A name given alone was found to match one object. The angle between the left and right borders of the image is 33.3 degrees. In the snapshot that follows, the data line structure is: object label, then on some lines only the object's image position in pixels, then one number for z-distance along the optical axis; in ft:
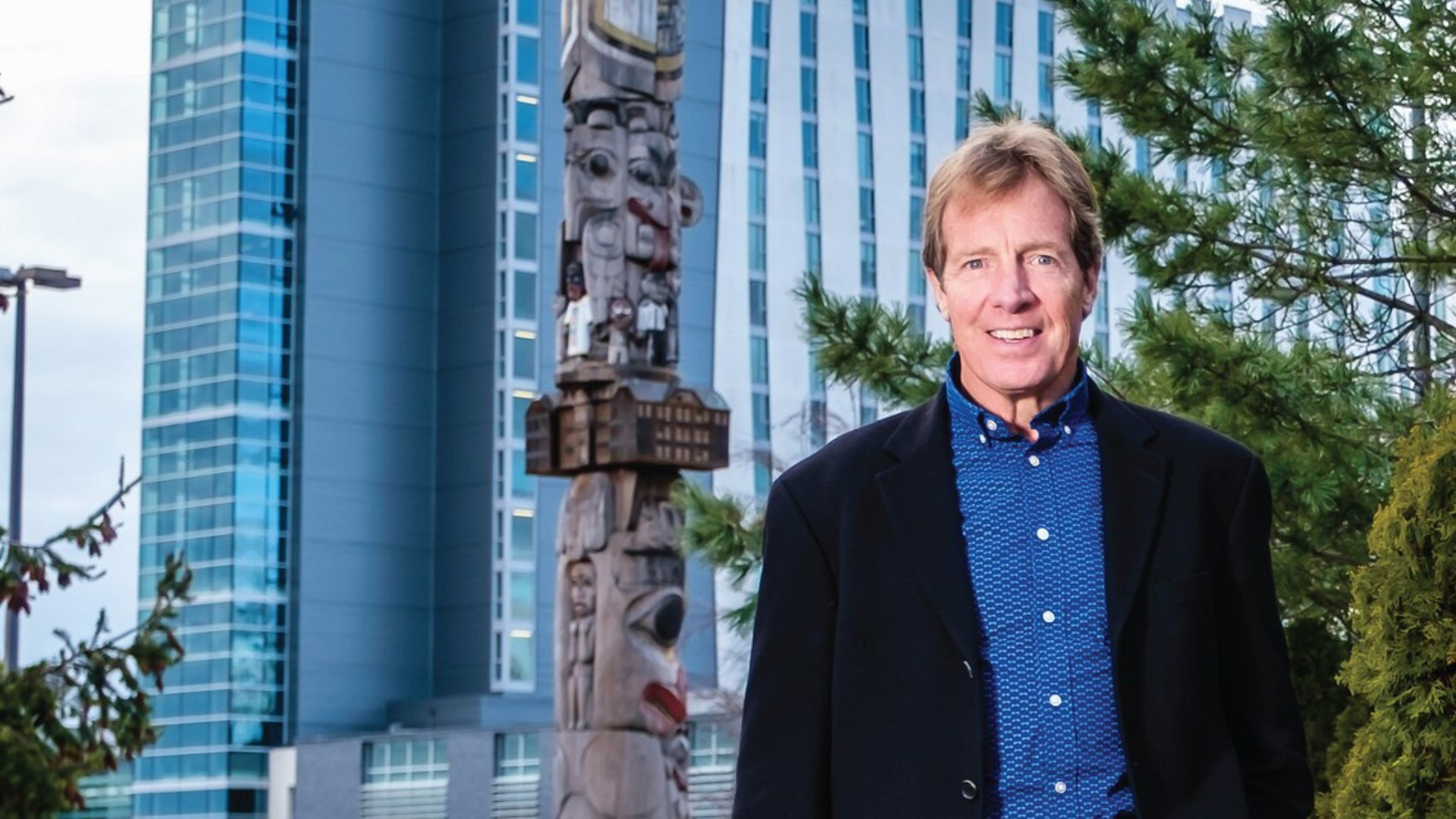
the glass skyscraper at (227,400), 182.50
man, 10.01
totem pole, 47.21
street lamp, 77.15
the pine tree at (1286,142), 30.48
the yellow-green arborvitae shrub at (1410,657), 16.89
